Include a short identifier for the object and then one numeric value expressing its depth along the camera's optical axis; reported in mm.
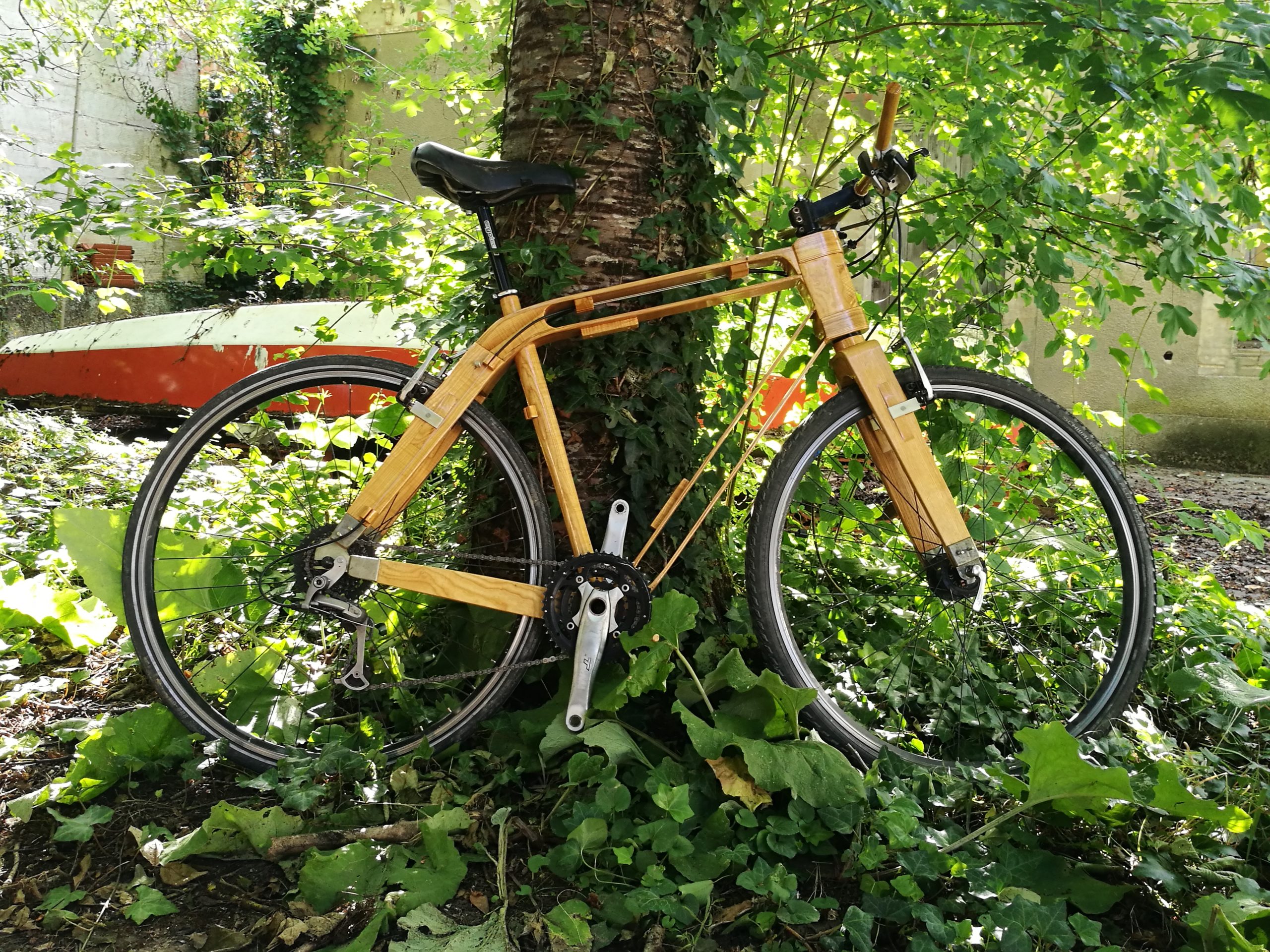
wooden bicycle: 2078
